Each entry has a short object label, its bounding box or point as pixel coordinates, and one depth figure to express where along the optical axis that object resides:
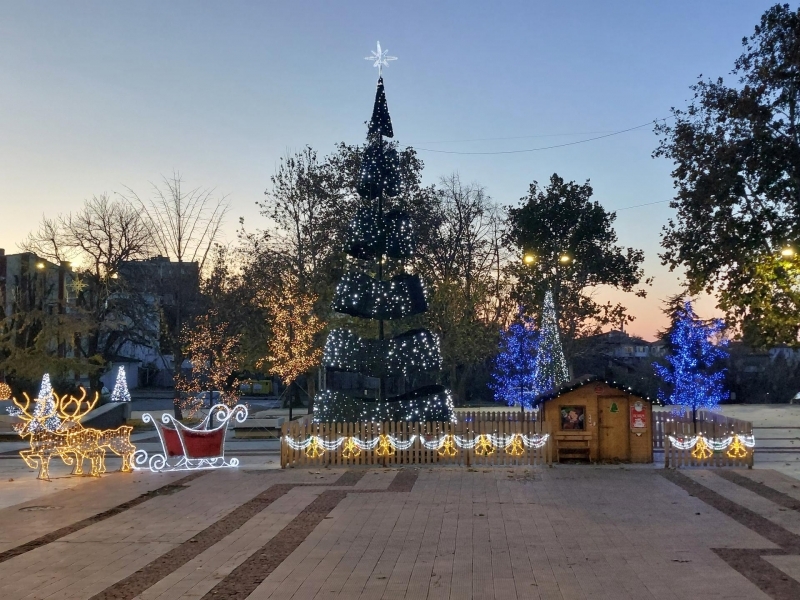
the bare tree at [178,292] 34.09
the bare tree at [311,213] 35.28
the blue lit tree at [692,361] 29.03
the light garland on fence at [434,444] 18.38
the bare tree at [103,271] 38.09
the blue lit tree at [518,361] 36.28
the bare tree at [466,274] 37.47
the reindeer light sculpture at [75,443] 17.73
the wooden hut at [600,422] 18.50
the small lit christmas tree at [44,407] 18.23
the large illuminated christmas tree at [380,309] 20.08
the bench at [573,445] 18.55
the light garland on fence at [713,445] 18.14
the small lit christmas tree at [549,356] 30.41
